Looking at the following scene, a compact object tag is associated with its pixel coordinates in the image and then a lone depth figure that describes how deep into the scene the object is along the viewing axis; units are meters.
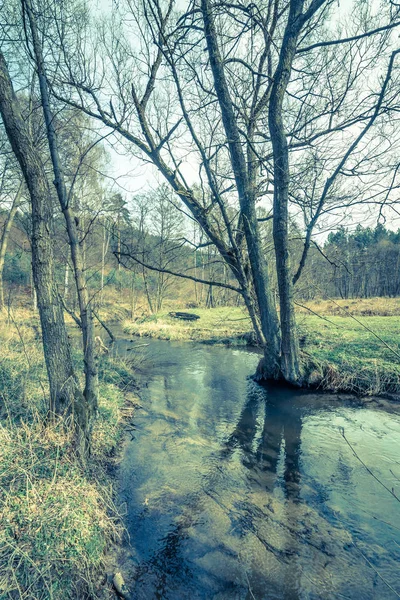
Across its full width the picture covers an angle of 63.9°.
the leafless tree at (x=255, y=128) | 5.65
